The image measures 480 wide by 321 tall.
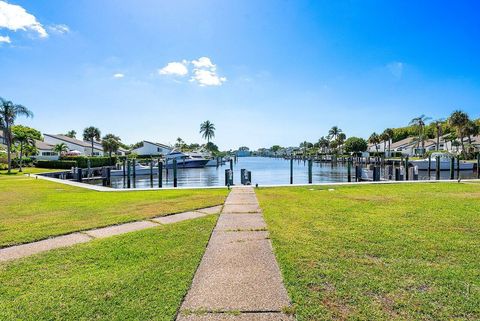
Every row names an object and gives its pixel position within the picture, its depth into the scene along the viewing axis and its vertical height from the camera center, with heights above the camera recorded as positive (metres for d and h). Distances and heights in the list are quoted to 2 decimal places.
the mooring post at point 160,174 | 26.53 -1.21
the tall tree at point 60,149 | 61.72 +2.79
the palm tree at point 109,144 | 65.15 +3.88
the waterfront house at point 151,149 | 95.62 +4.07
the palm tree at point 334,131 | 121.00 +12.01
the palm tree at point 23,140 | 39.58 +3.11
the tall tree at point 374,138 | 89.14 +6.67
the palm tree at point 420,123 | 76.38 +9.64
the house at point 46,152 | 61.44 +2.15
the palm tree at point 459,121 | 56.94 +7.63
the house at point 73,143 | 76.75 +4.89
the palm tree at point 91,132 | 69.76 +7.02
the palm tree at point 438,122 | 69.78 +9.29
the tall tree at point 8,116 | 35.31 +5.59
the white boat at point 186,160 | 66.33 +0.30
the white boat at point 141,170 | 46.41 -1.32
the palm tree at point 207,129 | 114.94 +12.48
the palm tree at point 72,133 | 128.07 +12.47
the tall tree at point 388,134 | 82.51 +7.41
